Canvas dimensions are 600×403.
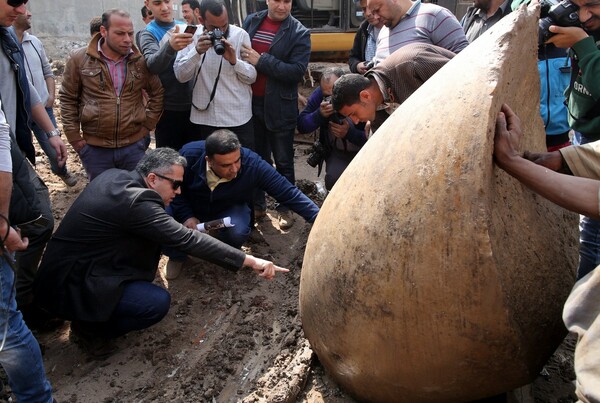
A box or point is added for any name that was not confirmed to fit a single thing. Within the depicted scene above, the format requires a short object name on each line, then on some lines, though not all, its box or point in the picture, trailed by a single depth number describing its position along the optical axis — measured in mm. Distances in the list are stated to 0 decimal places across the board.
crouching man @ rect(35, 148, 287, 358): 3258
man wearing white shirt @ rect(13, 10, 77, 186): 5000
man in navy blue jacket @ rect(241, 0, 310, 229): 4785
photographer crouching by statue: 4672
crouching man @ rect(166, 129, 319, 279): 4043
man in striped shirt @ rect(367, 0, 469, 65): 3693
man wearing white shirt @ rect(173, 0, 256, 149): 4605
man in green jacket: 2854
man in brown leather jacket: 4266
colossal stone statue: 2123
